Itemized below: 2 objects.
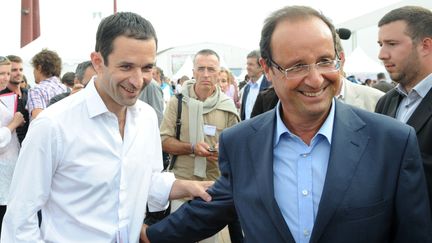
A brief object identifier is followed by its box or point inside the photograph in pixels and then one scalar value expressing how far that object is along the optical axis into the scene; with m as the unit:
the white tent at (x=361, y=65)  18.88
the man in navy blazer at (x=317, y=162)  1.69
